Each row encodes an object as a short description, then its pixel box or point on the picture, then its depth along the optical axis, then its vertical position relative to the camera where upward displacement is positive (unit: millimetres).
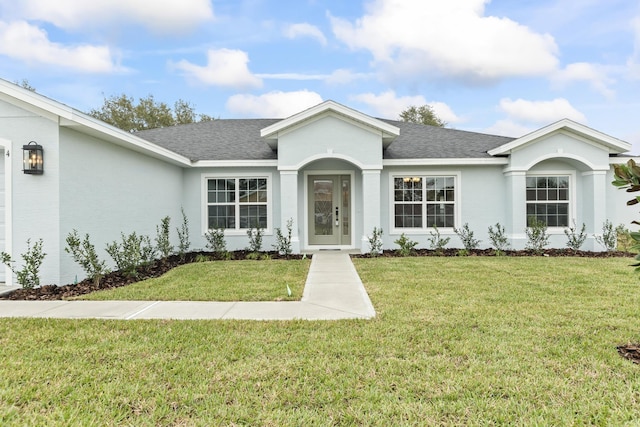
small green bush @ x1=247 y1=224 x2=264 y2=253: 11430 -644
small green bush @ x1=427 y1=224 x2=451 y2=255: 11492 -793
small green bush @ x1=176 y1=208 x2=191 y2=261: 11501 -544
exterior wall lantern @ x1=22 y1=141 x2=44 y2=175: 6520 +1088
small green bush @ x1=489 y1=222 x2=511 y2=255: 11570 -753
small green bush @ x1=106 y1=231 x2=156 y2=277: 7852 -791
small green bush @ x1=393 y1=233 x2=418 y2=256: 11055 -900
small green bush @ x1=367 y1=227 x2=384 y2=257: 10969 -773
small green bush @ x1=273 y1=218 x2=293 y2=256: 11000 -725
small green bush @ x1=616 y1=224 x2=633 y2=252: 11283 -791
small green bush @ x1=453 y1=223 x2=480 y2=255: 11758 -722
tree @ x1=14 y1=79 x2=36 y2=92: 29942 +11443
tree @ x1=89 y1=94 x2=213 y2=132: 31094 +9331
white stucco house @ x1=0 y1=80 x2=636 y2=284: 10992 +1096
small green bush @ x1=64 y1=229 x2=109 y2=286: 6878 -704
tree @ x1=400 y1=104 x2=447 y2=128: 35031 +9974
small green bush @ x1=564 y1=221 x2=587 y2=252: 11297 -702
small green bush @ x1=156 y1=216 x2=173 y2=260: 9992 -572
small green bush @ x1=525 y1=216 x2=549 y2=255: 11180 -646
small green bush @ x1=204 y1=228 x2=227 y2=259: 11341 -789
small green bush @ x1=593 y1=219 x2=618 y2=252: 11062 -708
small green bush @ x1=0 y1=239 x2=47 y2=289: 6412 -813
